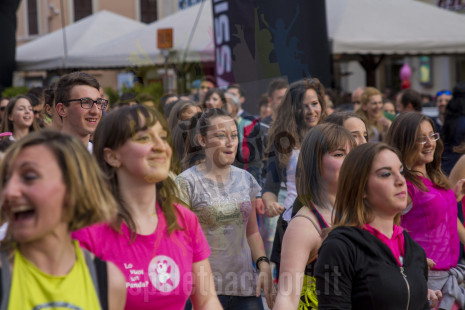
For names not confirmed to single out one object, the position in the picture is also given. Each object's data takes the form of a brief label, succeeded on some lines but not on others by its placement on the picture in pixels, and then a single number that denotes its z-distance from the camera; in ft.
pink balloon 72.95
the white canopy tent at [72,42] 50.02
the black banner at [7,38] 49.06
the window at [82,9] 127.75
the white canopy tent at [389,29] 36.50
